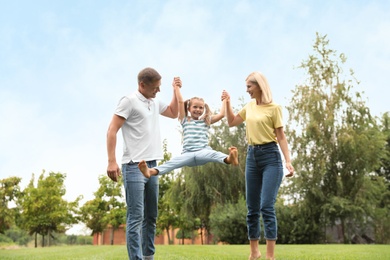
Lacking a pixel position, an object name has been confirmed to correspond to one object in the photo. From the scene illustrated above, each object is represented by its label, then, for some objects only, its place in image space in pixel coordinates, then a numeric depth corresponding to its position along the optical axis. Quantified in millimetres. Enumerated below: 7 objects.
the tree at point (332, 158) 26328
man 4461
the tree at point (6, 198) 33625
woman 5324
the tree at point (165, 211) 35719
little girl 5164
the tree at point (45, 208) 32750
